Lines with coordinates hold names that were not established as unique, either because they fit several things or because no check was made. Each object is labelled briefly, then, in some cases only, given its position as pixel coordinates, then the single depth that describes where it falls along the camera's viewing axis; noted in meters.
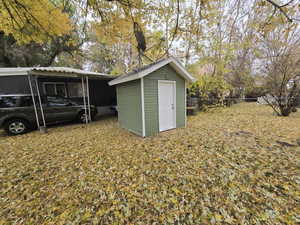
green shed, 4.50
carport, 5.11
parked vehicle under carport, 5.04
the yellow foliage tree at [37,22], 4.60
